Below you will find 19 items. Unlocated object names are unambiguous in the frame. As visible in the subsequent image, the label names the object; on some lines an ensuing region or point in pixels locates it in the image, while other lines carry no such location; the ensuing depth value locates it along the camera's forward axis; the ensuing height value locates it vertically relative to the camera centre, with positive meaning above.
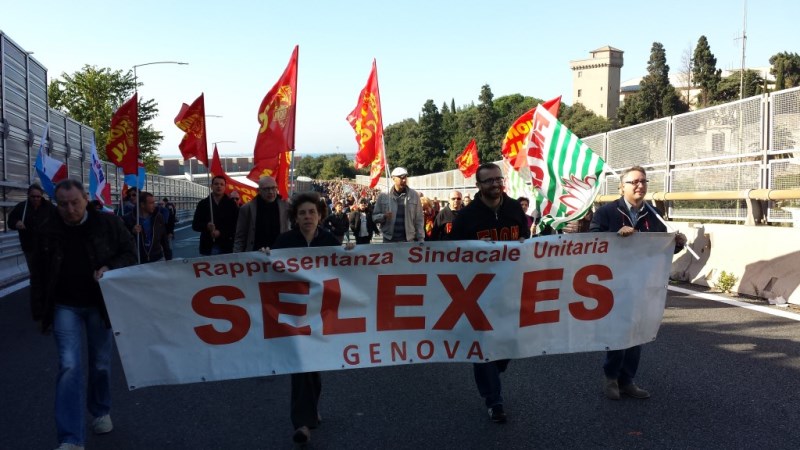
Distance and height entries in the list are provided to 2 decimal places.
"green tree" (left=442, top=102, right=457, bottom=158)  145.25 +12.05
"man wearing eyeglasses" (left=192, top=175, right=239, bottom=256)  9.19 -0.39
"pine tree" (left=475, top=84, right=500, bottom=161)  129.75 +10.27
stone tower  160.12 +23.92
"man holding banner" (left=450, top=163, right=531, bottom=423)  5.52 -0.18
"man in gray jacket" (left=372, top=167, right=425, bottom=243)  10.05 -0.30
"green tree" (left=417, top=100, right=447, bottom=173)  139.75 +9.89
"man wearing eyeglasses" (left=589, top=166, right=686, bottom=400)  5.75 -0.24
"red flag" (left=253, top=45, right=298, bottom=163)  9.76 +0.93
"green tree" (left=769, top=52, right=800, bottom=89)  98.12 +16.82
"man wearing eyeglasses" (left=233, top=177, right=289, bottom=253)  7.77 -0.31
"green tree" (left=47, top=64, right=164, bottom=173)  49.75 +6.34
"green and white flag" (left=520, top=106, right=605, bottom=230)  8.88 +0.27
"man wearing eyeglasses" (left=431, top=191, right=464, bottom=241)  12.31 -0.41
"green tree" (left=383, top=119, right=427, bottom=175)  140.88 +7.50
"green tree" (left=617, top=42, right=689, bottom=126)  103.19 +12.66
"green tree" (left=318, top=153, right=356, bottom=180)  173.99 +5.28
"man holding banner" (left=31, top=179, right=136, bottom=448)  4.76 -0.60
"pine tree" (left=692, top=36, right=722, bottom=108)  101.19 +16.40
